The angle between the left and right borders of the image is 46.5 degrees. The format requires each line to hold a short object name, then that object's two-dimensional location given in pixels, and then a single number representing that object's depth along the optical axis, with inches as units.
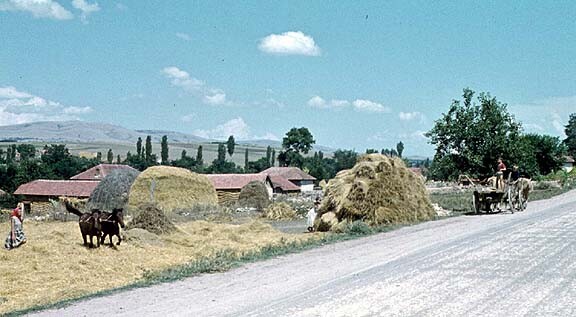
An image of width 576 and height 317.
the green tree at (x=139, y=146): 5403.5
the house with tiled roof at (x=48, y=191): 2066.9
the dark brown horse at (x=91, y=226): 733.3
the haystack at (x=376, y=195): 912.9
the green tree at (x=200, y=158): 4884.4
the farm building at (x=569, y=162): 4747.0
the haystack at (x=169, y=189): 1638.8
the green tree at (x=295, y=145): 4485.7
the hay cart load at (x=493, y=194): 1032.8
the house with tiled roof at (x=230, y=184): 2074.4
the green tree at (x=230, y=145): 6860.2
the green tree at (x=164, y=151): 4989.2
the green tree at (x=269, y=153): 6034.5
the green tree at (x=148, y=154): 4426.7
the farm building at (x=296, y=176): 3402.8
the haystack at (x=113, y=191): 1653.5
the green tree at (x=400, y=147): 6495.1
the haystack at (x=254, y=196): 1802.4
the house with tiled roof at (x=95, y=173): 2940.5
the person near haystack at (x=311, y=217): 1005.8
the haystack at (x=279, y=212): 1440.7
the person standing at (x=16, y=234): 720.2
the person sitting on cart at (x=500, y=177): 1045.5
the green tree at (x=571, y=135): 4984.5
